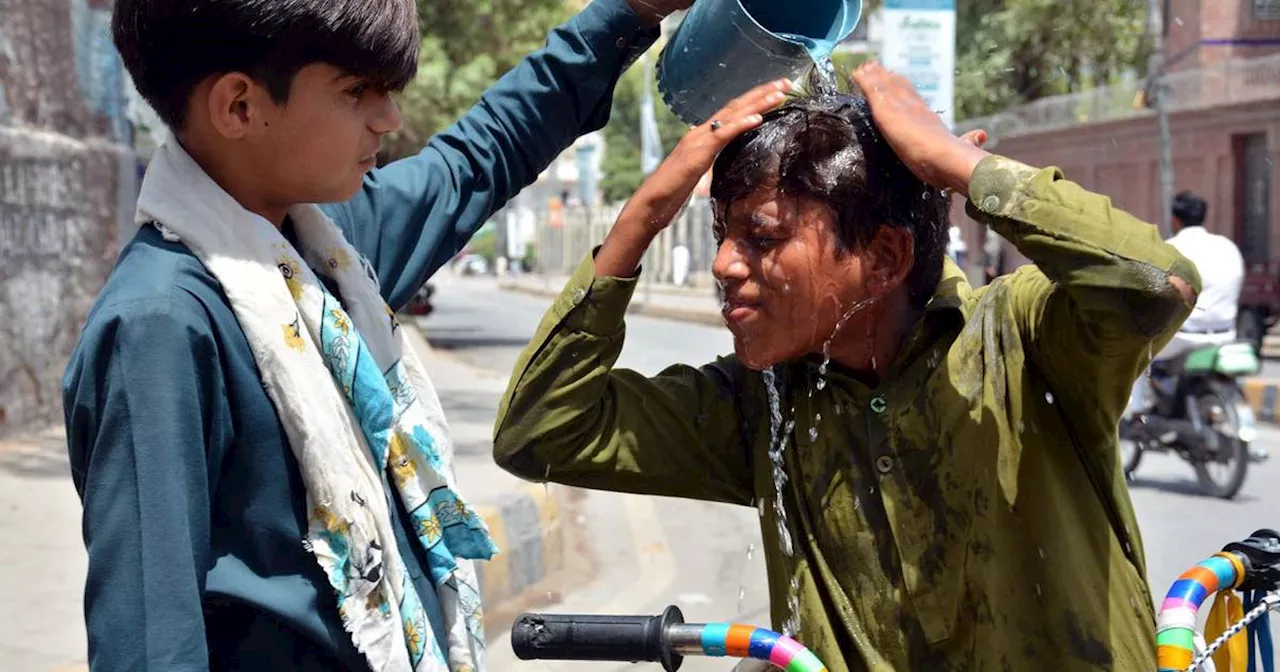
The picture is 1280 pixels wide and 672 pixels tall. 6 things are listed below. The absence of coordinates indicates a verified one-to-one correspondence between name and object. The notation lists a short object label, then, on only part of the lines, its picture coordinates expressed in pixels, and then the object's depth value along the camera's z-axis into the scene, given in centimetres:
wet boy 163
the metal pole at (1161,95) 2022
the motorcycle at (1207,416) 753
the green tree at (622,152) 5716
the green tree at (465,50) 1495
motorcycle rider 782
